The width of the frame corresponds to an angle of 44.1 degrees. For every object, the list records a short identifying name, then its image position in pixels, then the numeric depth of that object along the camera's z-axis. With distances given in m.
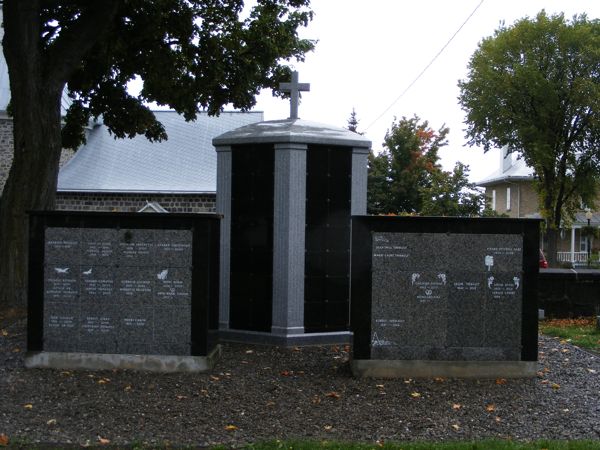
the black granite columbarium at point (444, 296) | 7.79
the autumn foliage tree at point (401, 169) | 49.66
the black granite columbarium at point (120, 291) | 7.76
